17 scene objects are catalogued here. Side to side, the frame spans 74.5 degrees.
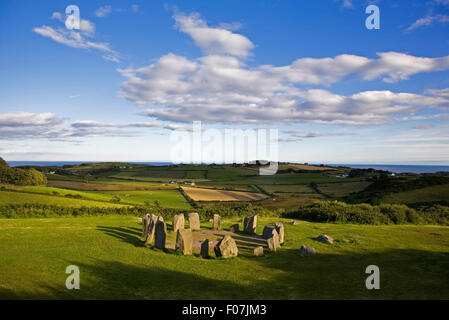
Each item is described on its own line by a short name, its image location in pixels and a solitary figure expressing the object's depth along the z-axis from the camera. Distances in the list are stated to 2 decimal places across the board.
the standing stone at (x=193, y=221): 21.23
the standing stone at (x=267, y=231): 18.70
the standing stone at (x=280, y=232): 17.85
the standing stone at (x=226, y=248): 14.22
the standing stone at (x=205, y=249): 14.31
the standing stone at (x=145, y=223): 18.64
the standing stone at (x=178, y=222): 20.27
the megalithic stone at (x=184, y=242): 14.55
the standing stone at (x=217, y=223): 21.22
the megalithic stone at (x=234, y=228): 21.23
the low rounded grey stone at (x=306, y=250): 15.18
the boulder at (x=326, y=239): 17.44
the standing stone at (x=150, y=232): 16.56
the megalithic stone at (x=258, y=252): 14.96
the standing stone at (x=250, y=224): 20.77
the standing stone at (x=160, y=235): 15.59
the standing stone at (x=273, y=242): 15.80
